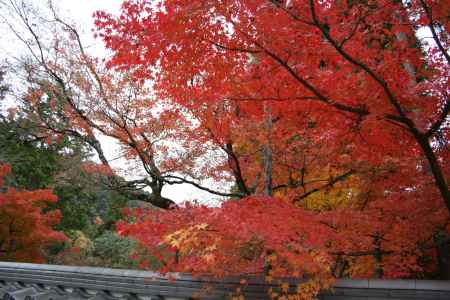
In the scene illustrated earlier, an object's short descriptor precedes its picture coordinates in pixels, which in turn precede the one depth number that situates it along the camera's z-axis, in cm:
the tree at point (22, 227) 1282
